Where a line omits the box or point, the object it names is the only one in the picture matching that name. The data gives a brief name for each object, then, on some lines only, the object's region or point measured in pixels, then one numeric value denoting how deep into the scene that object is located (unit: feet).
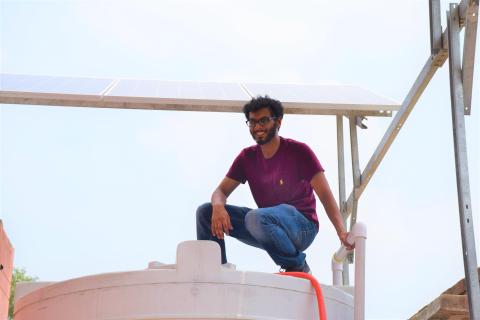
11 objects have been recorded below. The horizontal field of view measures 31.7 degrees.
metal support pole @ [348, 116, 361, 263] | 20.70
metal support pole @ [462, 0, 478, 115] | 13.79
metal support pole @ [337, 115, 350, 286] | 21.21
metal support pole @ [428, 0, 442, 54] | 15.15
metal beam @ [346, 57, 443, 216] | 16.13
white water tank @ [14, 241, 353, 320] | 9.64
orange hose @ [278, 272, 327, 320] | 10.24
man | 12.68
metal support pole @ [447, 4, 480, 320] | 11.91
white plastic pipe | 10.25
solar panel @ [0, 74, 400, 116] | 20.88
